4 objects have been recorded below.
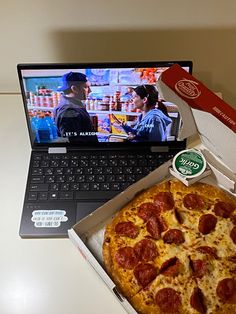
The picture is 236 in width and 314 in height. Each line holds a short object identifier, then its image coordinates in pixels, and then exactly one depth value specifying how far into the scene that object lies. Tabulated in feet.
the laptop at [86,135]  3.42
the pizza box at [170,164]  3.09
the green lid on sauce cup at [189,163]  3.35
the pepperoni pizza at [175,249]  2.90
